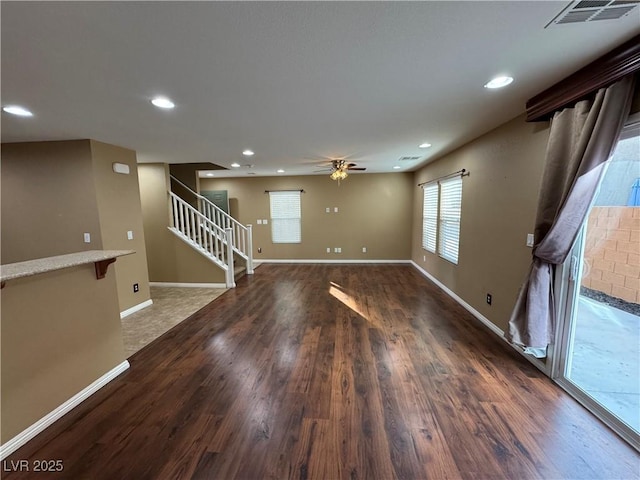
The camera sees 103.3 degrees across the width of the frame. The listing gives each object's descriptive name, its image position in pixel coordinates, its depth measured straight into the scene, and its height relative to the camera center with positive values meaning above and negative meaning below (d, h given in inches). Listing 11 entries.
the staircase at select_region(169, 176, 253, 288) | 191.8 -15.4
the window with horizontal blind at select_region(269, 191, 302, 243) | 279.3 -6.4
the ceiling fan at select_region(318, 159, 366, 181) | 182.9 +31.7
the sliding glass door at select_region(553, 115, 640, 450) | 66.4 -29.1
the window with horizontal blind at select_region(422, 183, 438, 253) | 201.5 -5.6
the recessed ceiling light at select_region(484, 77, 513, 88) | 73.4 +37.5
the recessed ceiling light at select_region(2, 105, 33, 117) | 85.0 +35.7
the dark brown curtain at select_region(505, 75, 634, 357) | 65.3 +5.5
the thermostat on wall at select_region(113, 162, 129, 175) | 137.5 +24.9
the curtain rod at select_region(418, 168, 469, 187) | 147.1 +22.3
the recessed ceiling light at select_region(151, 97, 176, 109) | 81.6 +36.4
